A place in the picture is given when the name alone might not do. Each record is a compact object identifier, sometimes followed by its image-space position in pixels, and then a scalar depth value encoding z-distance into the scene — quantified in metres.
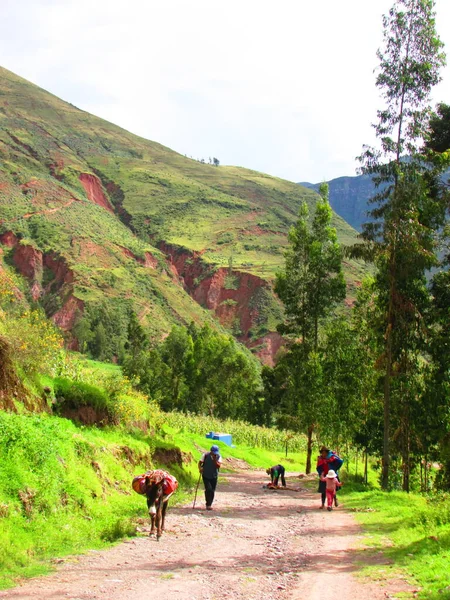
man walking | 15.65
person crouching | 23.77
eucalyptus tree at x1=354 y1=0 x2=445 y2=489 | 21.52
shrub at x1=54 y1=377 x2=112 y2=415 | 17.28
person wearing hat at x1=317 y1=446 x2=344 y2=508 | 17.92
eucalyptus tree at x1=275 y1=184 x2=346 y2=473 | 30.77
